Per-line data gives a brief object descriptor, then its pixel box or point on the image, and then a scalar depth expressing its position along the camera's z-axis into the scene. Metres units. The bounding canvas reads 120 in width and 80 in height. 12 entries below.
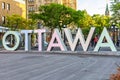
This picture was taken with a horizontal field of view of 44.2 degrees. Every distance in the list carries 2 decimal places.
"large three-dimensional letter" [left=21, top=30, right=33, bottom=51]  15.94
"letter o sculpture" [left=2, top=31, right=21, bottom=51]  15.70
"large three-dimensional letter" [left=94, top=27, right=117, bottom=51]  14.08
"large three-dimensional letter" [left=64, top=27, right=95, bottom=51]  14.49
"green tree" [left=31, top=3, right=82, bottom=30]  28.81
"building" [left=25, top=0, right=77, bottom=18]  48.11
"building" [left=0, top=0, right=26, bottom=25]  29.66
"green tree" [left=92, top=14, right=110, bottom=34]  44.96
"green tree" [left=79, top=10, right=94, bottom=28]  39.33
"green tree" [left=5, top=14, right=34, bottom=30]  27.69
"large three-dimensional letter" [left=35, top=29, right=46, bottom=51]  15.58
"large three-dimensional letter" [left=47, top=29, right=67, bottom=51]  14.83
